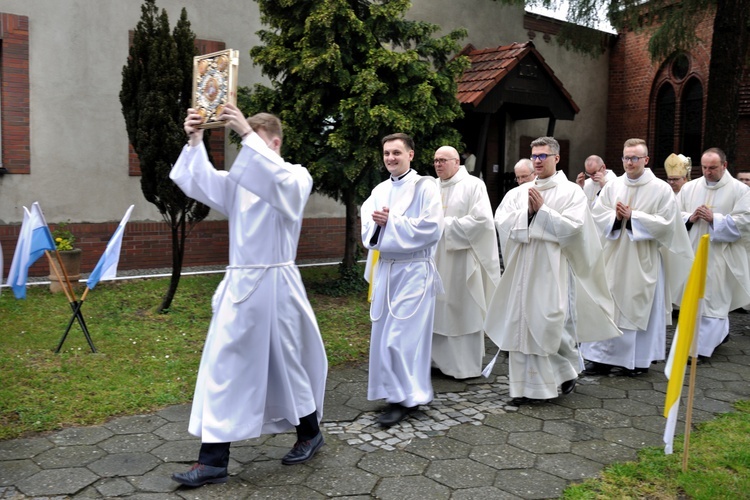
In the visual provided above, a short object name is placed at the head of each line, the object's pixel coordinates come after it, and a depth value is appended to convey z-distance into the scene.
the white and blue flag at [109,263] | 6.45
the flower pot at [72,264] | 9.43
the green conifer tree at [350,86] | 8.83
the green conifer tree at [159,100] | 7.75
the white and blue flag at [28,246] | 5.72
